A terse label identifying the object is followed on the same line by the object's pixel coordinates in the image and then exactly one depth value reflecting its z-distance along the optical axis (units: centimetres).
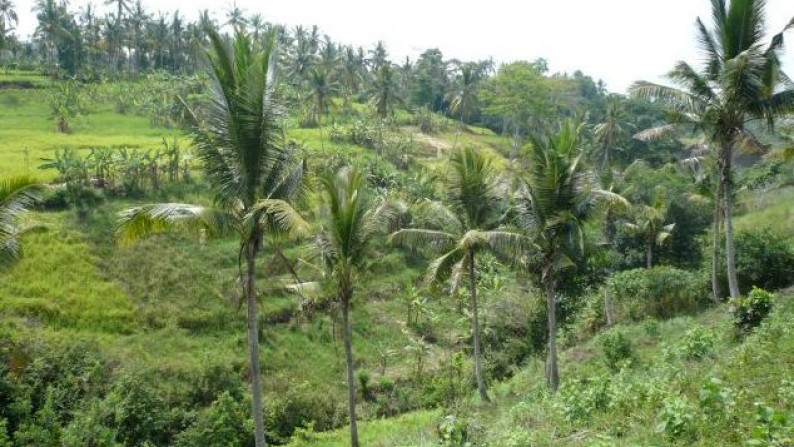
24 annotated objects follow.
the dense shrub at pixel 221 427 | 1773
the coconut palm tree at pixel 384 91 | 5189
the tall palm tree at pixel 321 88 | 4800
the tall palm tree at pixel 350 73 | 6357
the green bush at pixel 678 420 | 591
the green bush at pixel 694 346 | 1209
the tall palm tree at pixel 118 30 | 6719
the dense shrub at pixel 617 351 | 1603
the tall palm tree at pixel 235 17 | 6251
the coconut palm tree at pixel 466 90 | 5142
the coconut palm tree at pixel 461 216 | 1705
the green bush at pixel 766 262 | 2162
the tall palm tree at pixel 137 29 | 6956
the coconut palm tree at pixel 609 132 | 4759
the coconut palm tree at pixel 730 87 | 1539
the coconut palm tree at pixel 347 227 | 1386
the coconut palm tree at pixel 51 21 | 6056
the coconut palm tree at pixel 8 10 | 6481
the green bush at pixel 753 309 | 1270
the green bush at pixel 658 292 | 2347
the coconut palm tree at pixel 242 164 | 1081
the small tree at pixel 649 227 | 3086
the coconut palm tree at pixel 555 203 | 1488
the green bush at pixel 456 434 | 732
